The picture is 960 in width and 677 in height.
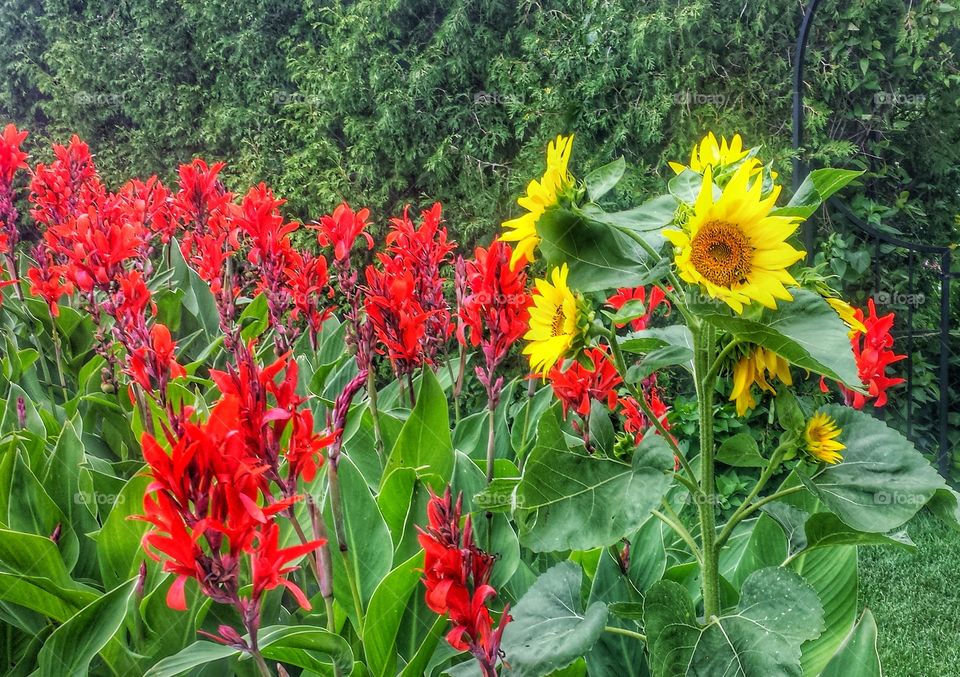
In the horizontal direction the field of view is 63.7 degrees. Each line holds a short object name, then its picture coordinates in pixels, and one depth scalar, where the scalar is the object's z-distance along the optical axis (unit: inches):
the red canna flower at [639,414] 52.0
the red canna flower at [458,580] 28.1
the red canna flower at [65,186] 98.0
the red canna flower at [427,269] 62.4
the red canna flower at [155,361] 50.7
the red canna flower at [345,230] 63.1
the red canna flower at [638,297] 51.9
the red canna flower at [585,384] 46.8
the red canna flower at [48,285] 76.0
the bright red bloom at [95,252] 62.8
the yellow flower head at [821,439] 32.3
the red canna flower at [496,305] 50.6
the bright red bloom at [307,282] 69.4
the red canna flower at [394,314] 50.4
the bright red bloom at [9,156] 89.3
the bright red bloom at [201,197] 87.5
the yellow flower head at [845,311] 32.2
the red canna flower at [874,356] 43.7
